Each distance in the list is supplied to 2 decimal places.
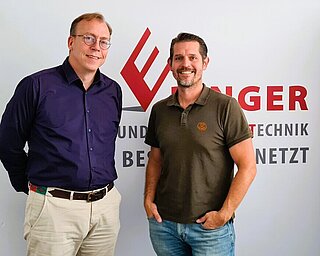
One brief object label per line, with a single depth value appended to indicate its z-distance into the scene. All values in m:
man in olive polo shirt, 1.60
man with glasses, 1.58
